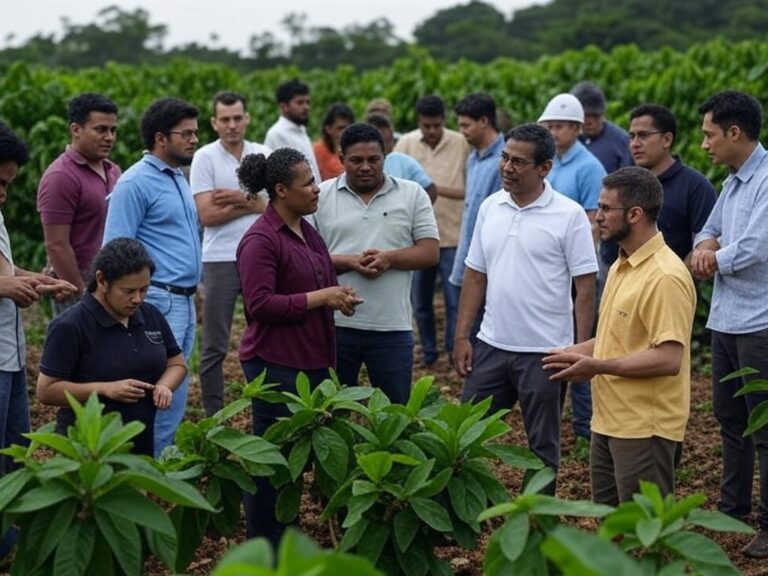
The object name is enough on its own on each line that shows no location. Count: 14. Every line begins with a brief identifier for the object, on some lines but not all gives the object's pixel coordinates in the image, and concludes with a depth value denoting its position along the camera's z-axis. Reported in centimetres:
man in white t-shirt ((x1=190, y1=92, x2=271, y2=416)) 759
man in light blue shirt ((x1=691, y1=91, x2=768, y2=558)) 585
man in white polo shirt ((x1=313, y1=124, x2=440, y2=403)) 639
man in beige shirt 973
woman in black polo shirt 521
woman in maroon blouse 566
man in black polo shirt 688
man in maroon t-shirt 677
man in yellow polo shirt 495
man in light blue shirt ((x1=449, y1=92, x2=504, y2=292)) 848
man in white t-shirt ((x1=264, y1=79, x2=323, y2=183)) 948
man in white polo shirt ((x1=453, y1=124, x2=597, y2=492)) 595
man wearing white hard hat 780
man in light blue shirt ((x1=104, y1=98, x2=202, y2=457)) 661
